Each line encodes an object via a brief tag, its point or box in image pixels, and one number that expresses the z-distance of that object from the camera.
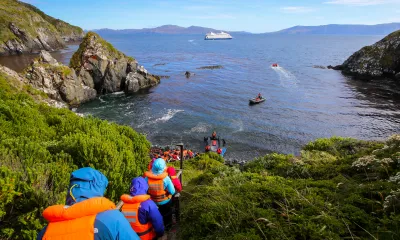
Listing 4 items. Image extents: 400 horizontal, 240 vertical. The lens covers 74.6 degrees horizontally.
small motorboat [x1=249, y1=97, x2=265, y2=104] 46.93
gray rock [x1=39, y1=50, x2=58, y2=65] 47.16
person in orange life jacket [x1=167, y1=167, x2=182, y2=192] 7.69
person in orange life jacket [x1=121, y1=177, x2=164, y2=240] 5.45
